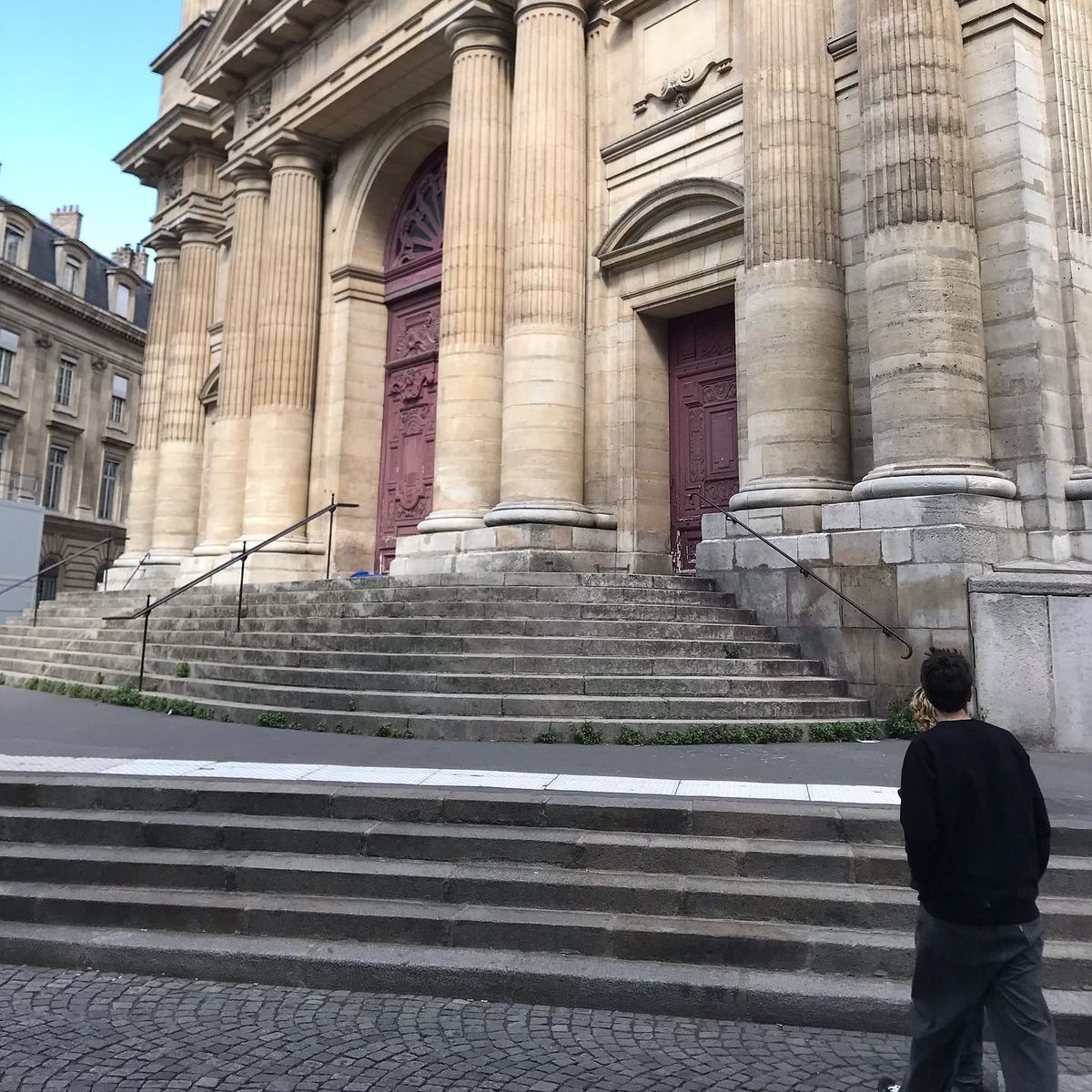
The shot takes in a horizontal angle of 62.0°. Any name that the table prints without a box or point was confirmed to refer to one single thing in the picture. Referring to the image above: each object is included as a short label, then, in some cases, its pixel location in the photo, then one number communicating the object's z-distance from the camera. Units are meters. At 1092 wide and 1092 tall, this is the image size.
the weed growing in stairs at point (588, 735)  7.80
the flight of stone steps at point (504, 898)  4.12
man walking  2.70
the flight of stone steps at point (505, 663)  8.19
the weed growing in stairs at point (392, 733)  8.09
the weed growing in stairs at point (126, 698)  9.68
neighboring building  36.84
